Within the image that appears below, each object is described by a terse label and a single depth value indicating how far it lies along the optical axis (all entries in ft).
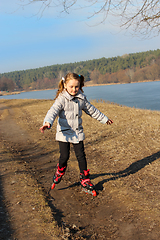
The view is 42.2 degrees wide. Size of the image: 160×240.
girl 11.94
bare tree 16.93
